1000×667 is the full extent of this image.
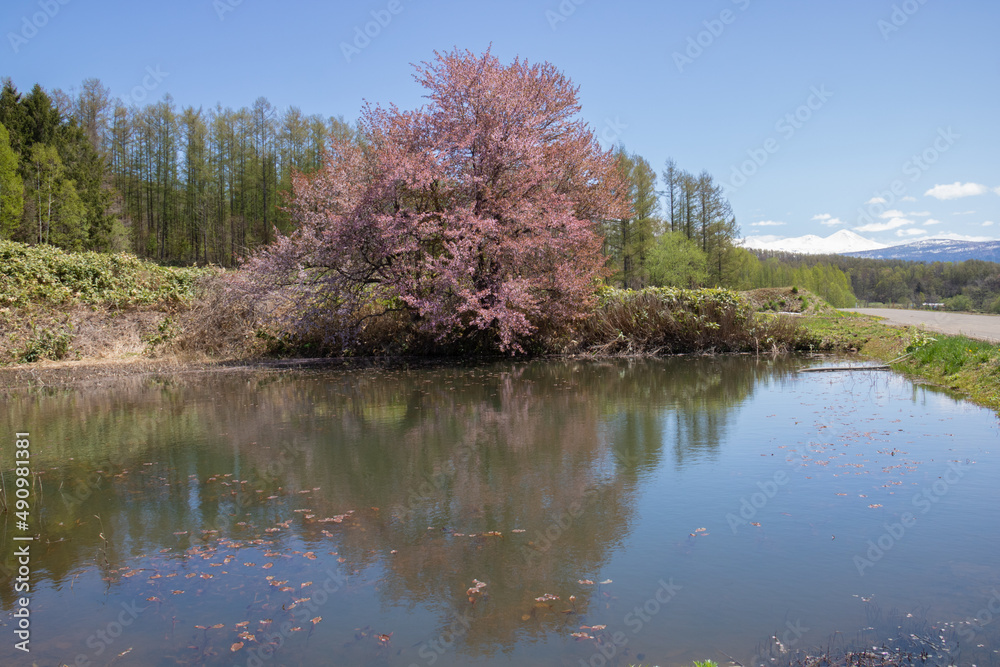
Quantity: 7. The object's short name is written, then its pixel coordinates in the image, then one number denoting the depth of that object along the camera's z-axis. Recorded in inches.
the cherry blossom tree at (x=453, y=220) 658.2
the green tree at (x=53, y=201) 1562.5
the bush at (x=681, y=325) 737.6
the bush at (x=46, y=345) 636.1
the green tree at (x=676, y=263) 1812.3
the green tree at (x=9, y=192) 1413.6
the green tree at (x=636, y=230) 1871.3
